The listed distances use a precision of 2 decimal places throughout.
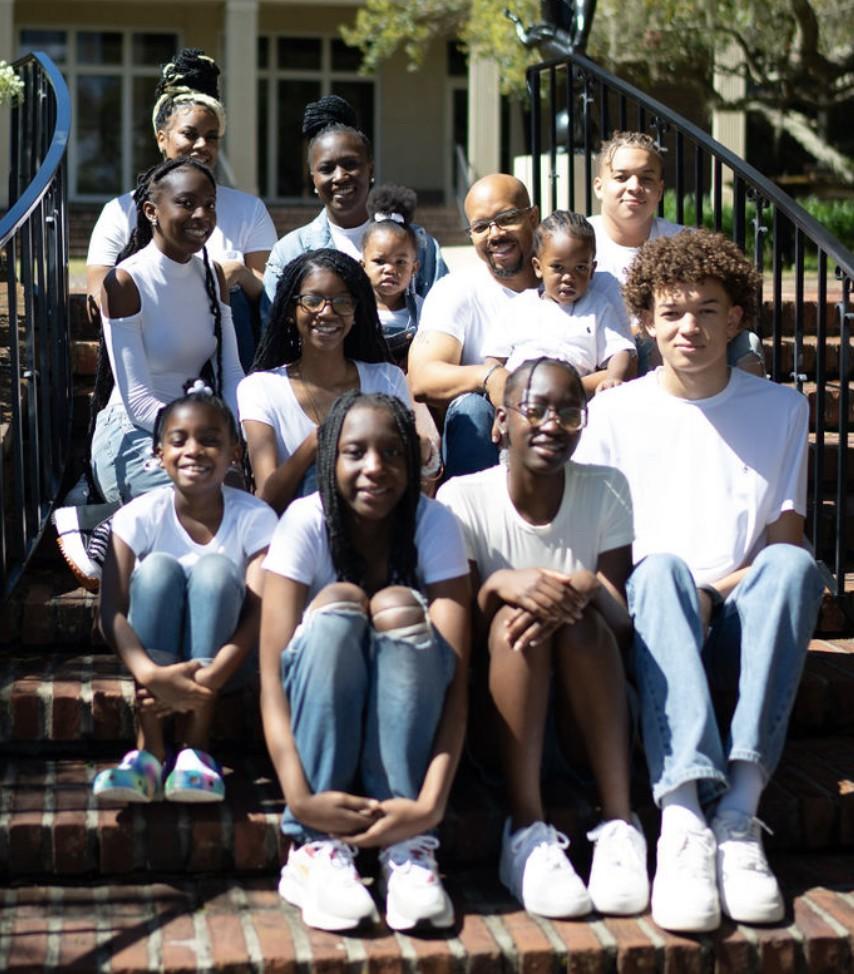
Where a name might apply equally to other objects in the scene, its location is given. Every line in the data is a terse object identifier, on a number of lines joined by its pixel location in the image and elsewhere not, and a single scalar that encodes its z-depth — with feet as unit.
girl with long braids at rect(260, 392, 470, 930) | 11.67
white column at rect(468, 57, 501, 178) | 72.02
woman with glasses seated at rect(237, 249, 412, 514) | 14.48
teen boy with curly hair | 12.00
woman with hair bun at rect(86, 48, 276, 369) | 17.75
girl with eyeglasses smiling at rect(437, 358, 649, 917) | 12.01
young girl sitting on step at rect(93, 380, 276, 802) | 12.34
